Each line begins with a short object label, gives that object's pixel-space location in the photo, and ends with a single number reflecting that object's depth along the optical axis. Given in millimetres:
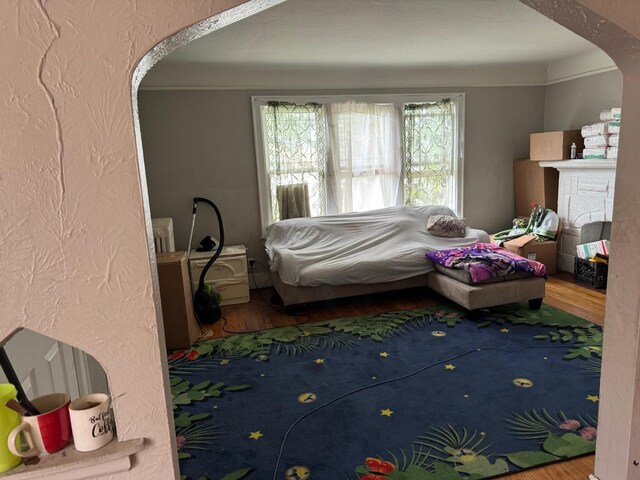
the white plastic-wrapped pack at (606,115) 4281
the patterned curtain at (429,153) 5113
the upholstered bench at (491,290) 3627
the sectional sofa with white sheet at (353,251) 3945
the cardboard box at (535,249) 4719
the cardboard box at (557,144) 4727
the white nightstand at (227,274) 4249
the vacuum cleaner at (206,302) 3852
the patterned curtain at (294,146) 4723
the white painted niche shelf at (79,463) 996
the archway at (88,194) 876
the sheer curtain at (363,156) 4891
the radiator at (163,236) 3809
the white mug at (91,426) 1036
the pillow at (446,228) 4711
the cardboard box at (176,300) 3166
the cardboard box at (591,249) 4402
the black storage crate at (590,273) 4336
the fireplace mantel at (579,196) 4398
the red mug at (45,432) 1005
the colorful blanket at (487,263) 3656
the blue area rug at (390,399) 2088
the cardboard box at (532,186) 5137
